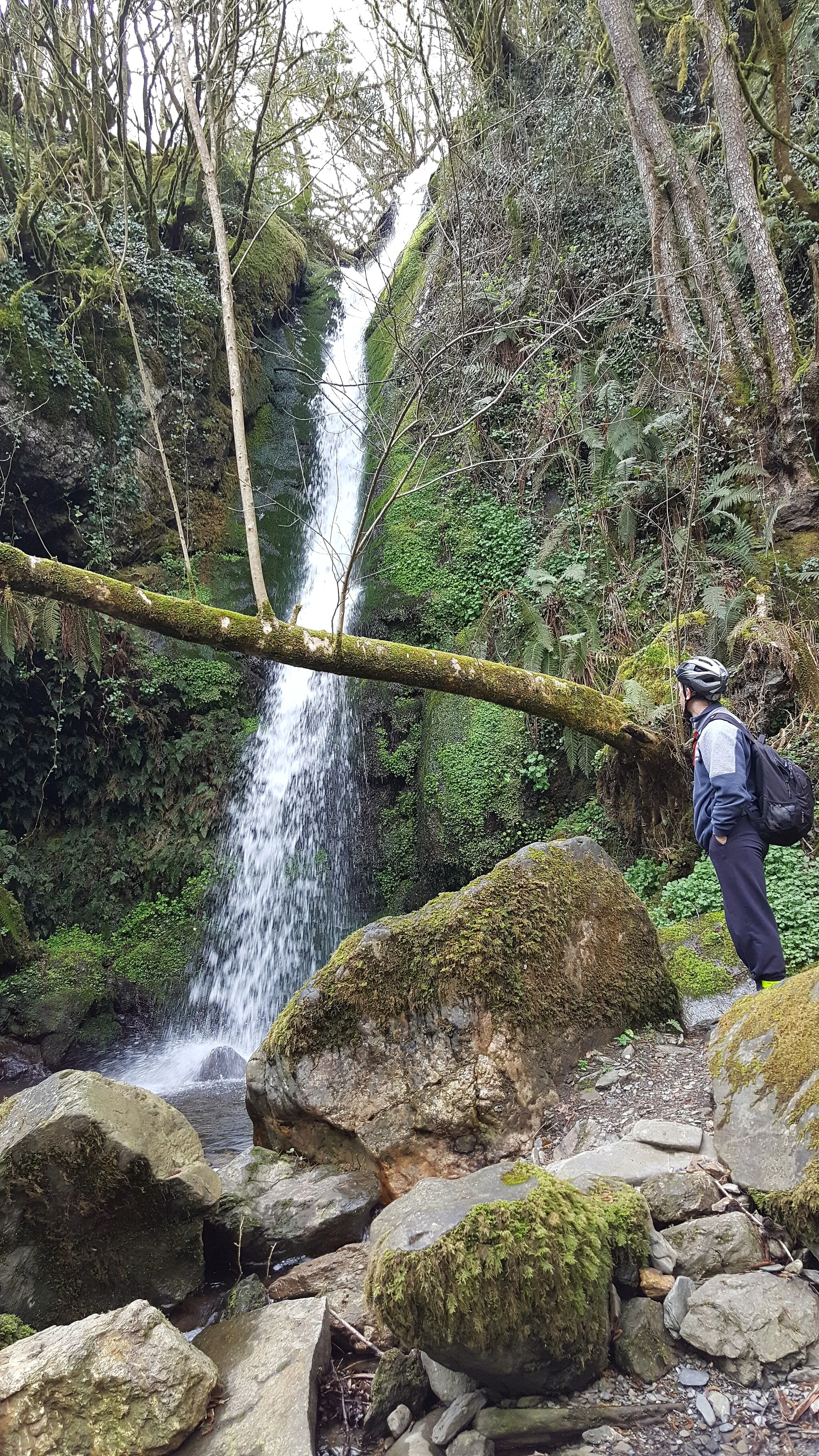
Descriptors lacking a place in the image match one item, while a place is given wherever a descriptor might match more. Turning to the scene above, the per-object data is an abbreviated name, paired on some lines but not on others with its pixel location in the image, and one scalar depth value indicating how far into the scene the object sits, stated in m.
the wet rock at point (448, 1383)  2.18
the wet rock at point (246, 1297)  3.23
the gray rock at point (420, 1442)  2.04
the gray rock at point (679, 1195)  2.47
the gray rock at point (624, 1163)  2.65
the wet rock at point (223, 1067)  7.54
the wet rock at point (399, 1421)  2.18
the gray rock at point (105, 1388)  2.16
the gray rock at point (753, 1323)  1.98
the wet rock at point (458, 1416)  2.04
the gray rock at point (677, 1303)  2.14
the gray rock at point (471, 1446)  1.96
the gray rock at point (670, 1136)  2.82
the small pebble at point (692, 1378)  2.01
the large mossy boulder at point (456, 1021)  3.75
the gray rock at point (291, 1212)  3.57
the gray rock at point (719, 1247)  2.25
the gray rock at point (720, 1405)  1.91
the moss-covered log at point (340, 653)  4.57
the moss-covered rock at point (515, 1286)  2.06
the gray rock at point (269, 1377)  2.22
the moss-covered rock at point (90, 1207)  3.25
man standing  3.70
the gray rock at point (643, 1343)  2.08
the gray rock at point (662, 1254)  2.28
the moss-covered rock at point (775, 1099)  2.31
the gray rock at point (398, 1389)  2.23
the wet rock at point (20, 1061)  8.06
